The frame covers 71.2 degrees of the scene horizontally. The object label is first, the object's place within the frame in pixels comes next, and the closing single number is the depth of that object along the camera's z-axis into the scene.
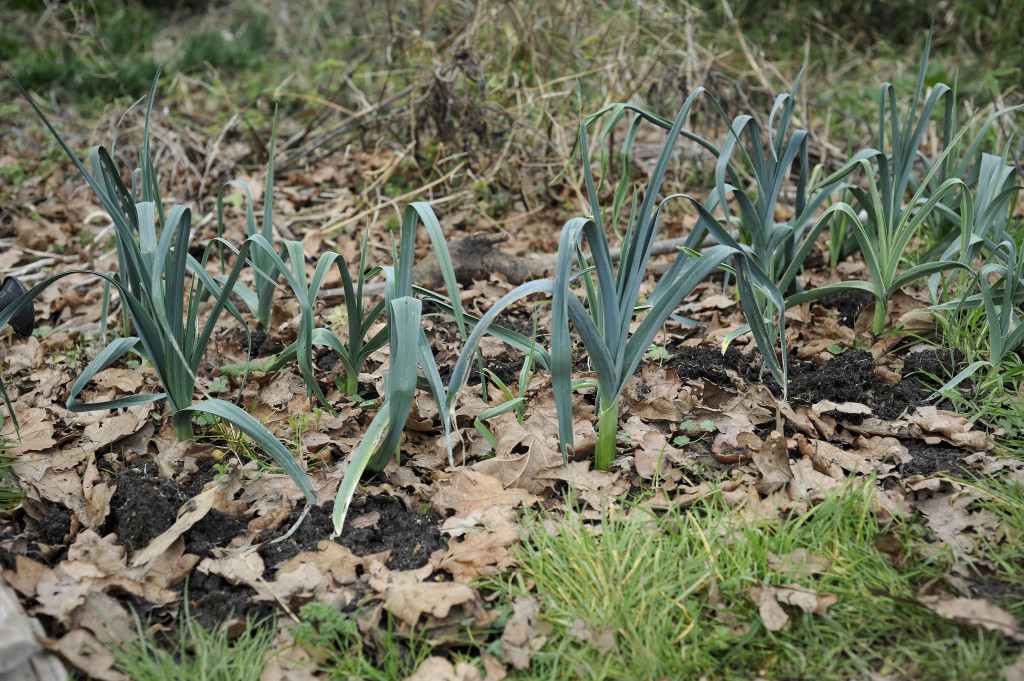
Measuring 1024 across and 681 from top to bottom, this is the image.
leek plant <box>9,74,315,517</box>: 1.70
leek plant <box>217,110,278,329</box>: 2.21
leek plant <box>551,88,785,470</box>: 1.60
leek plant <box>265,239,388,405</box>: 1.78
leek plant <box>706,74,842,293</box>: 2.12
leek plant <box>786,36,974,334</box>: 2.21
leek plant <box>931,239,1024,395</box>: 1.94
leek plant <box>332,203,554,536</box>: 1.60
